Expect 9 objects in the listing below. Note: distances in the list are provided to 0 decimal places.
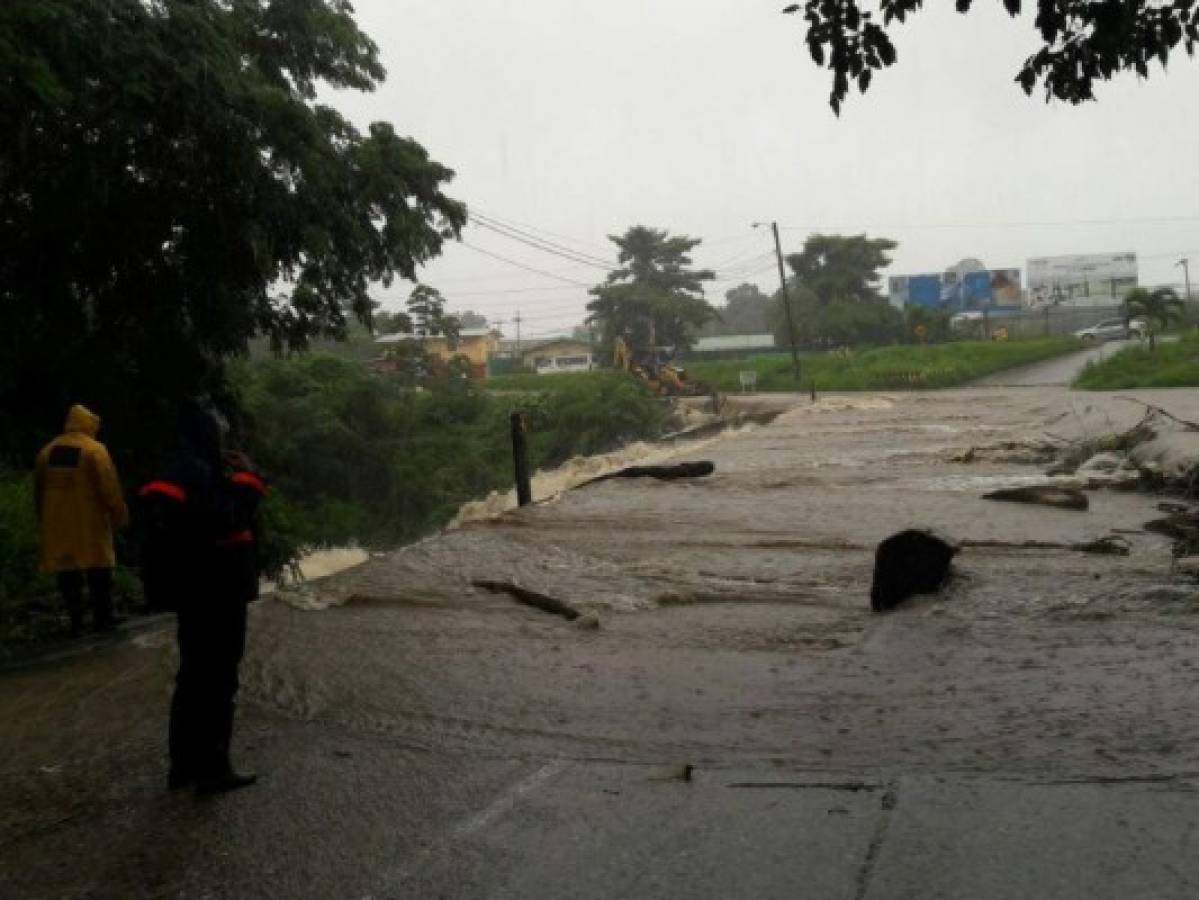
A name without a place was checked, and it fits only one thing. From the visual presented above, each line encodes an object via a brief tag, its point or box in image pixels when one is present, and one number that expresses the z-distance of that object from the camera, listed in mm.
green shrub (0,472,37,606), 8562
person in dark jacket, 4379
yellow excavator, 47031
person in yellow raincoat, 7176
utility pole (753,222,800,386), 53094
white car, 66688
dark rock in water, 7633
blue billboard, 81812
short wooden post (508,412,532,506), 14906
